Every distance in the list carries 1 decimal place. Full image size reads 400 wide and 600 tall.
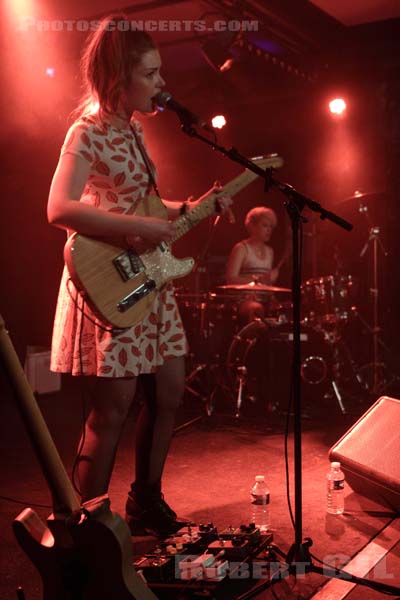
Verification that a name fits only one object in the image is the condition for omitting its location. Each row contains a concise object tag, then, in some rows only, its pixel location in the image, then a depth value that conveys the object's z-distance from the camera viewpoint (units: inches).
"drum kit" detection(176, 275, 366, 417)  245.4
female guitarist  102.6
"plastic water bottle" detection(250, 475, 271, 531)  126.4
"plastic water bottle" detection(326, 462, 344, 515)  133.1
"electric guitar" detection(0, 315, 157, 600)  69.8
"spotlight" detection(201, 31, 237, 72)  273.7
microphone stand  102.6
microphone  102.1
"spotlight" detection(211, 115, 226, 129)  335.6
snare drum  256.4
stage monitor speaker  129.4
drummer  262.8
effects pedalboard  95.0
